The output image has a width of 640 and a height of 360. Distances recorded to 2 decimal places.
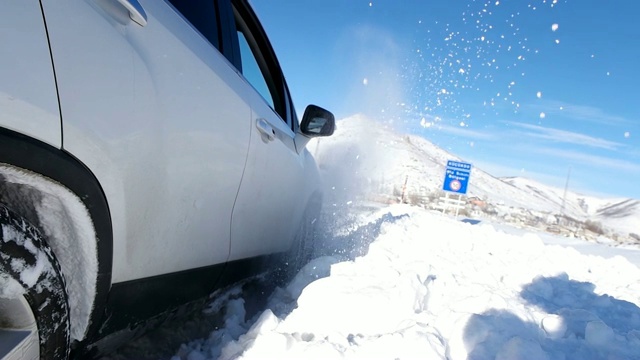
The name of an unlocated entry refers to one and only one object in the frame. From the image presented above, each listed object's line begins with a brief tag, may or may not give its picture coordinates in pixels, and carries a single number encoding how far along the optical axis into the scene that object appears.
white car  0.86
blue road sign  17.36
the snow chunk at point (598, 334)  2.22
